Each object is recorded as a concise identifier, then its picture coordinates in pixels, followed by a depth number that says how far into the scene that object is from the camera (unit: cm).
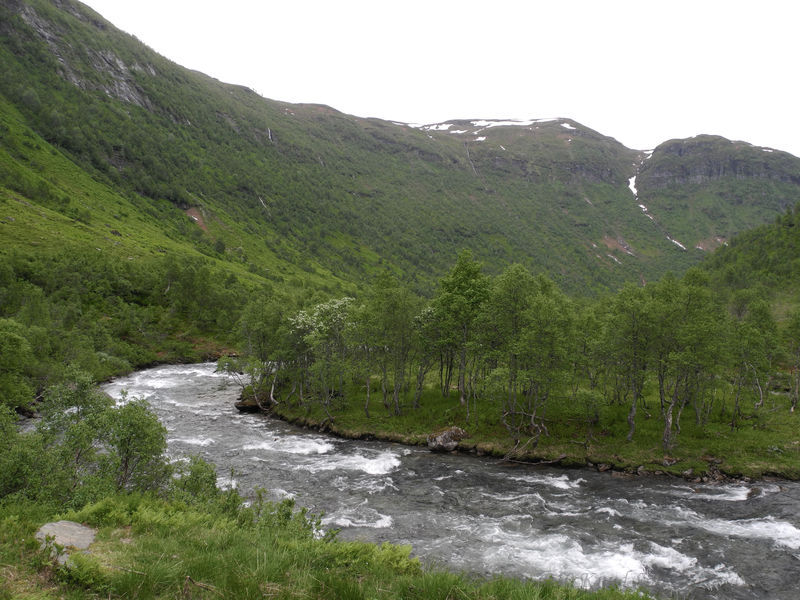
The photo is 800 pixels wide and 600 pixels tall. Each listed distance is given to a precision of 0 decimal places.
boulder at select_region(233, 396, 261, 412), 5169
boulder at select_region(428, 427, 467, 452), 3872
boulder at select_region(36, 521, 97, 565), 999
